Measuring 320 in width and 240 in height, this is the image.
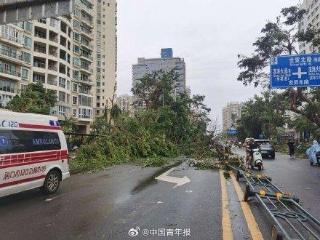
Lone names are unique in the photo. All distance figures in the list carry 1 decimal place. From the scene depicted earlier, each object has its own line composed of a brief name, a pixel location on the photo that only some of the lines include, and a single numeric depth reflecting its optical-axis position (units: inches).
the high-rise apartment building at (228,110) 7226.4
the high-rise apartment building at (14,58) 2149.4
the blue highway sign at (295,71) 976.9
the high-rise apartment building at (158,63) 4326.5
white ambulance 361.1
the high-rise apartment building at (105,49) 4456.2
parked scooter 767.7
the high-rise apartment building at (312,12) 3762.3
